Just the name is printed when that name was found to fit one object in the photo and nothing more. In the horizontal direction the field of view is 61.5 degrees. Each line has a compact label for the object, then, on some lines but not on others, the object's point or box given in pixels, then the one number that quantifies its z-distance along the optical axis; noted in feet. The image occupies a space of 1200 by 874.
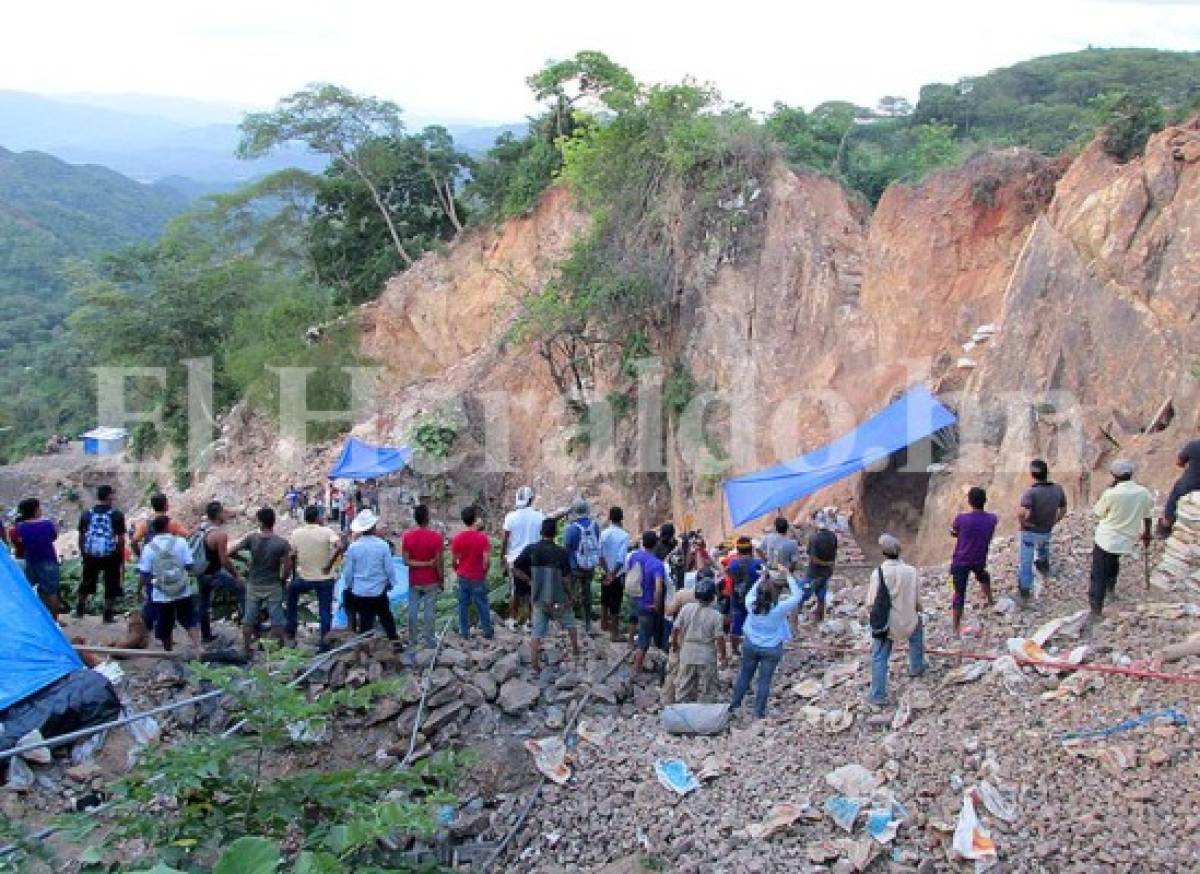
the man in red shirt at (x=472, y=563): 26.22
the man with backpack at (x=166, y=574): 24.75
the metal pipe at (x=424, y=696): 23.08
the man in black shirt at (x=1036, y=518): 25.38
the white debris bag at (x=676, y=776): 21.17
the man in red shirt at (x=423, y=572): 25.36
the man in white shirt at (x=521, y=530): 27.20
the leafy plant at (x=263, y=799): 12.93
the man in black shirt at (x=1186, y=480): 25.14
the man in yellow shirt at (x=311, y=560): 25.11
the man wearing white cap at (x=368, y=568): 24.98
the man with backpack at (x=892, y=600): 22.63
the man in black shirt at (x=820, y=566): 27.78
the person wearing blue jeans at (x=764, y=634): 23.00
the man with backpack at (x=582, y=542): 27.32
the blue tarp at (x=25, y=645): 21.44
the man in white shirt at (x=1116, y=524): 23.30
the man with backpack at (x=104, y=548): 27.50
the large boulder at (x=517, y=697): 24.26
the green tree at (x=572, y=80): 70.69
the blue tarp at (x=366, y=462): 56.65
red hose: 20.25
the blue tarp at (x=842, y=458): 35.24
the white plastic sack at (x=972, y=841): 17.67
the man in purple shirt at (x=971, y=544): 24.90
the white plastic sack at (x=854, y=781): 20.03
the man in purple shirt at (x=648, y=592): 25.73
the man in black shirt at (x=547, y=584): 25.62
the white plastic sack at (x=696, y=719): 23.44
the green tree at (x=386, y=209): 86.94
